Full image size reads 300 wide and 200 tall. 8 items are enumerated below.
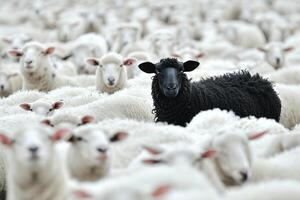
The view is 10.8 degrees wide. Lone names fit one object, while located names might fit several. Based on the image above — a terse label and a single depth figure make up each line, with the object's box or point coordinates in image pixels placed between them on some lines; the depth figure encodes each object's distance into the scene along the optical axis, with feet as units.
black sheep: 46.33
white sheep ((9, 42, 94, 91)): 60.90
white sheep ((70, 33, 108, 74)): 78.52
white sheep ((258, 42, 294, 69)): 78.23
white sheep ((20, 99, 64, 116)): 45.95
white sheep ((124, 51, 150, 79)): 65.36
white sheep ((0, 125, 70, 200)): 29.53
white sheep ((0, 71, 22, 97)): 68.13
